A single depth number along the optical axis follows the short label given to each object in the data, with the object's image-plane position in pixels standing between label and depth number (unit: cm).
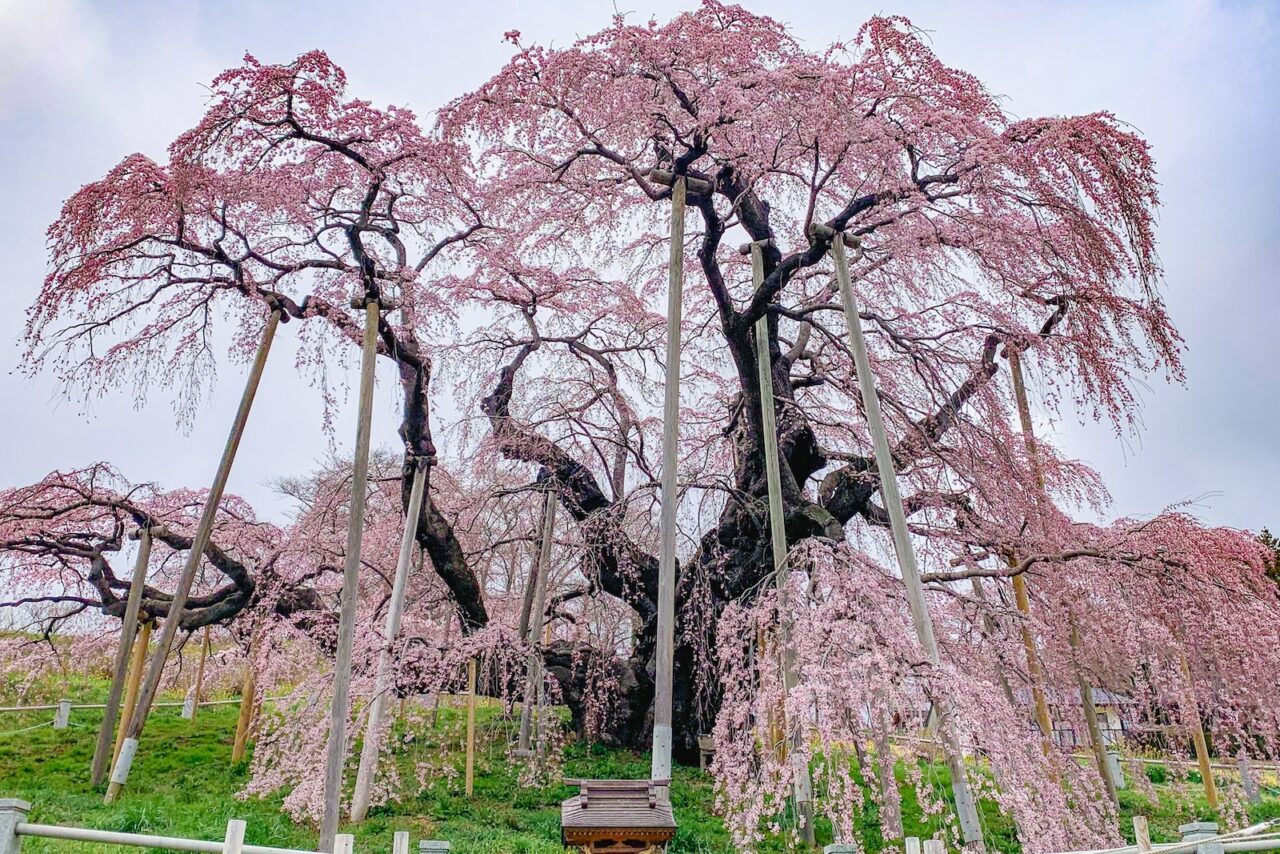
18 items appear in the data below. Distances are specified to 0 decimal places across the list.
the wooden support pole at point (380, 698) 817
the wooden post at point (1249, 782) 860
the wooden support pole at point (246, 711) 1080
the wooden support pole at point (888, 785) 576
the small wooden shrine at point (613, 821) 517
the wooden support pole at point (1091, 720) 855
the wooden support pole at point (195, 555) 807
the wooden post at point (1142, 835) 356
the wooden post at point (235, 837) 380
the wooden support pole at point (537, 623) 952
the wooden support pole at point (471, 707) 909
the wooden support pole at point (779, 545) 635
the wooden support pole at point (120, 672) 868
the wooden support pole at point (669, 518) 627
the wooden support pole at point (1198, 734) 742
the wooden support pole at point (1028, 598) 815
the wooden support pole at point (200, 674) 1202
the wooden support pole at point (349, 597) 602
